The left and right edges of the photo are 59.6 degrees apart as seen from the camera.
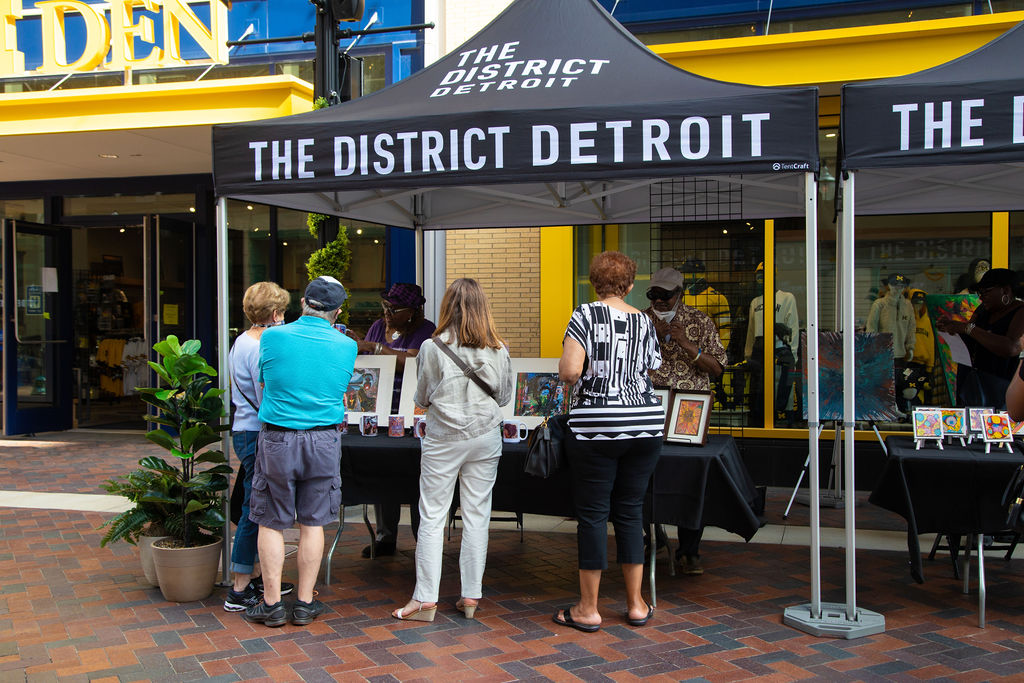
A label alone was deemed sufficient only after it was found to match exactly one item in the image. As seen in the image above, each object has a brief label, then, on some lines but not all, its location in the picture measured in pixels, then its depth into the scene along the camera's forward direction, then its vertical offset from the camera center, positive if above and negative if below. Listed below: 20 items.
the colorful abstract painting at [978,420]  4.89 -0.60
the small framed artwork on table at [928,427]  4.97 -0.64
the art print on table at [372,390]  5.63 -0.47
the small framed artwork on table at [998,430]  4.79 -0.64
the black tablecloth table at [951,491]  4.59 -0.94
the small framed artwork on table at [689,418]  4.95 -0.59
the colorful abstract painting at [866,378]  5.17 -0.39
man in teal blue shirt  4.47 -0.61
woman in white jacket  4.56 -0.61
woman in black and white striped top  4.36 -0.54
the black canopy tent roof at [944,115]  4.08 +0.91
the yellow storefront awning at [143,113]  8.97 +2.10
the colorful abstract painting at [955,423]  4.98 -0.62
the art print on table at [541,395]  5.33 -0.48
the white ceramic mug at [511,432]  5.17 -0.68
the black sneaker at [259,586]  4.98 -1.50
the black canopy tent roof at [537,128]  4.36 +0.98
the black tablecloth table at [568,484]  4.69 -0.94
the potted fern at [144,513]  5.06 -1.12
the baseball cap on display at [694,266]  9.06 +0.48
